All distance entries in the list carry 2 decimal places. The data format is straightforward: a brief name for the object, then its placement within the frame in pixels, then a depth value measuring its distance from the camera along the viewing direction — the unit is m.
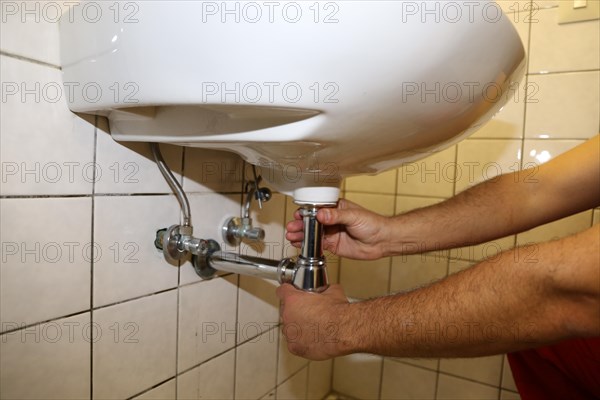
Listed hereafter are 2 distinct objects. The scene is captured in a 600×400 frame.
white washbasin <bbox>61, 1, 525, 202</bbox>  0.32
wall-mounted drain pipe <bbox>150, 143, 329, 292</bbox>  0.56
